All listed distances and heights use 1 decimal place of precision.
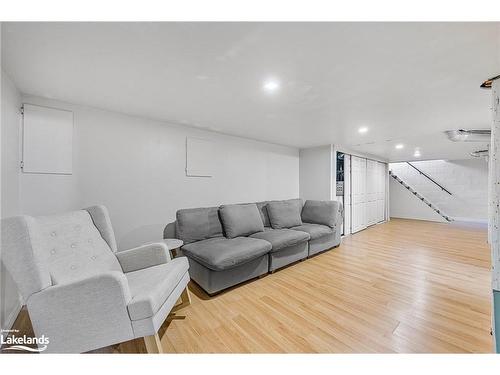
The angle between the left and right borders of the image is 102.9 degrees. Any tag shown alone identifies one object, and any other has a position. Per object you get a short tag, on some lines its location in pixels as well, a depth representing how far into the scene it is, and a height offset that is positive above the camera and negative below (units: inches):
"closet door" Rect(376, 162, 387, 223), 255.5 -6.3
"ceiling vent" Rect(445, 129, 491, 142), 124.4 +32.2
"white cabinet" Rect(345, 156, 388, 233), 205.6 -8.9
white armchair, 44.1 -27.5
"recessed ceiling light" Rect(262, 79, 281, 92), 68.1 +35.5
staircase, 268.3 -16.9
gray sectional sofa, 87.0 -28.9
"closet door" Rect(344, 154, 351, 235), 194.2 -9.9
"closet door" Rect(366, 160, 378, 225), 231.3 -6.9
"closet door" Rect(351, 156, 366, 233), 204.6 -8.9
